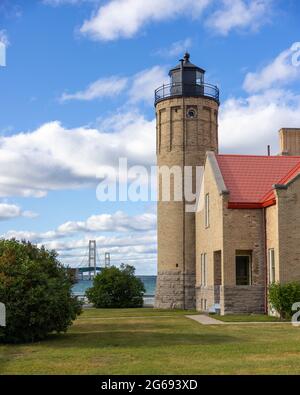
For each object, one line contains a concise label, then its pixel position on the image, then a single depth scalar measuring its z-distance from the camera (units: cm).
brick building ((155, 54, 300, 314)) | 2614
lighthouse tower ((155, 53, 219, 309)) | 3709
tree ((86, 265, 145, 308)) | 3988
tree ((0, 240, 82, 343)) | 1652
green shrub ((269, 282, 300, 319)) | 2409
